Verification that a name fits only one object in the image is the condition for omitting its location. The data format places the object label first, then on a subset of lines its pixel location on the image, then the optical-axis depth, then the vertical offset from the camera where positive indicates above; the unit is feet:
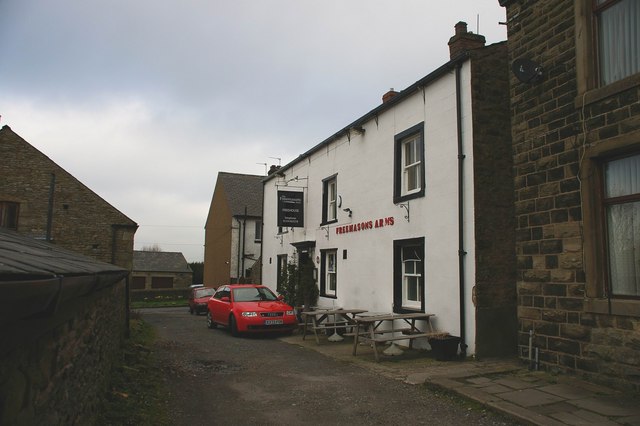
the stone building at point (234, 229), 111.04 +9.47
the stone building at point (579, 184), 22.06 +4.42
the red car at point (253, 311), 46.47 -3.94
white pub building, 32.78 +5.18
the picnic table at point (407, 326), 33.01 -4.01
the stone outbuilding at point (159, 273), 178.19 -1.46
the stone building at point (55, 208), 76.59 +9.22
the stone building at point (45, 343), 5.87 -1.39
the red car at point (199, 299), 88.73 -5.33
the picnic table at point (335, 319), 42.92 -4.62
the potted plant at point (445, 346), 31.60 -4.66
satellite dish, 26.78 +11.01
